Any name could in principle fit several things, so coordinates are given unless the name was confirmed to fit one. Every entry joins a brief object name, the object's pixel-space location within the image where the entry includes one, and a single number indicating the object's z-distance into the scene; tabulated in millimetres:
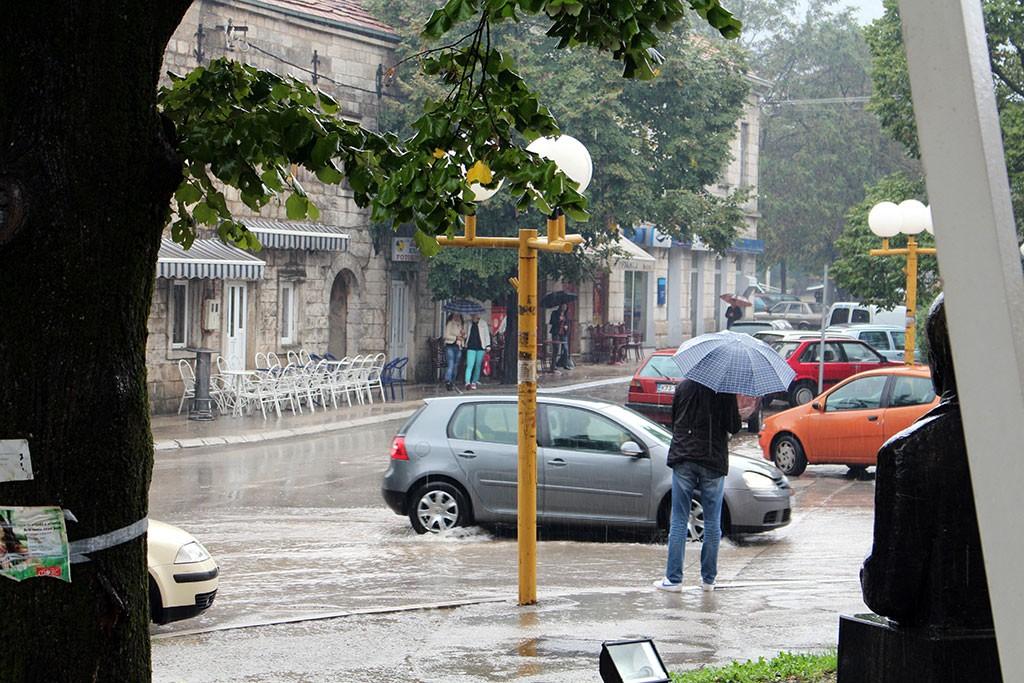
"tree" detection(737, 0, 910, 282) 66750
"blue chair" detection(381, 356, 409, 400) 30780
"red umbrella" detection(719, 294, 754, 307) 52728
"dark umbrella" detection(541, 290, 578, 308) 36719
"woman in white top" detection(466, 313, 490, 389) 31984
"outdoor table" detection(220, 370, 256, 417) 26234
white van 45281
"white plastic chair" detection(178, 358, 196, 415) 26828
